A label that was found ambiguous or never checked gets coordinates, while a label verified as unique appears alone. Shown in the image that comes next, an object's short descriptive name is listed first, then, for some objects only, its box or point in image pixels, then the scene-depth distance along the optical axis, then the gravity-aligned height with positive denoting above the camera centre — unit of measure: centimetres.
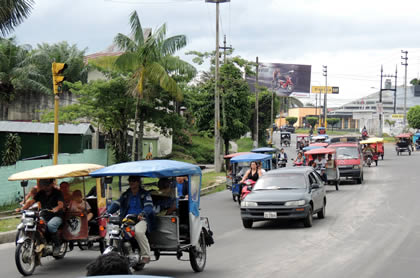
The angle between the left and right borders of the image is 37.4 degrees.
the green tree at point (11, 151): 2970 -154
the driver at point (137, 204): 1001 -138
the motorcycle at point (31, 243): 1046 -215
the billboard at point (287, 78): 9594 +687
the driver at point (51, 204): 1130 -160
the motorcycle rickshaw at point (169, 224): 962 -170
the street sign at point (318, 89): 11392 +614
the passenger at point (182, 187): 1393 -152
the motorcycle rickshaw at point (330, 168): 2947 -219
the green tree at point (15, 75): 4691 +339
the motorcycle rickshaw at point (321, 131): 6738 -93
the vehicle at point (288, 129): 10638 -121
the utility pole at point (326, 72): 10326 +856
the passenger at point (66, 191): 1230 -142
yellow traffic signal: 1644 +119
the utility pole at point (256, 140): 5931 -182
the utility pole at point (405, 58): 9898 +1044
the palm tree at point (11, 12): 1708 +297
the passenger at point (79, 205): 1184 -164
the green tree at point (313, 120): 13180 +49
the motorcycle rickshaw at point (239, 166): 2395 -187
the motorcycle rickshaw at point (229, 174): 2711 -232
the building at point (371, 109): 11931 +311
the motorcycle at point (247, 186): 1939 -204
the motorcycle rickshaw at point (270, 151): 3169 -157
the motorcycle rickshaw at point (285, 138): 8458 -221
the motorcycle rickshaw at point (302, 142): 5798 -203
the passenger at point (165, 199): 1068 -136
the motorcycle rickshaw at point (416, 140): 7269 -203
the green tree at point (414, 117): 9589 +101
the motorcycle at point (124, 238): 946 -182
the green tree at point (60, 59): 5131 +515
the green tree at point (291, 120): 15175 +52
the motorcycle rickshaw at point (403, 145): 6112 -213
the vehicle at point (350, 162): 3244 -207
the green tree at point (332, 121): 13384 +35
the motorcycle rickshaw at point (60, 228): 1062 -200
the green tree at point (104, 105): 3344 +82
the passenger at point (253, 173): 2011 -168
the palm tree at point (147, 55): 2766 +294
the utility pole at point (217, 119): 3925 +14
